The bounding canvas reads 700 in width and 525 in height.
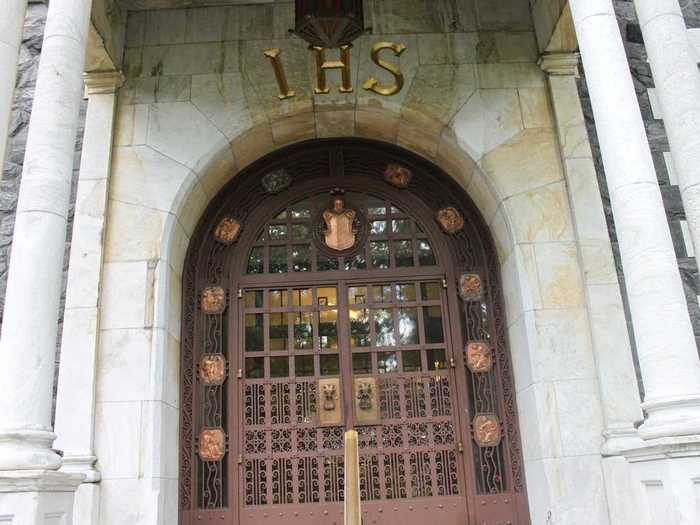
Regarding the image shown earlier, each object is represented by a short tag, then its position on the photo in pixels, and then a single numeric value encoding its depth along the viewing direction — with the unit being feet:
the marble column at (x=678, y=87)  17.90
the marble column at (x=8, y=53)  18.96
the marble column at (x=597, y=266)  21.36
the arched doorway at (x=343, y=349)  24.58
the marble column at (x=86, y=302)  21.08
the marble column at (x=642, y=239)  16.08
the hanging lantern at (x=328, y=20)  21.98
